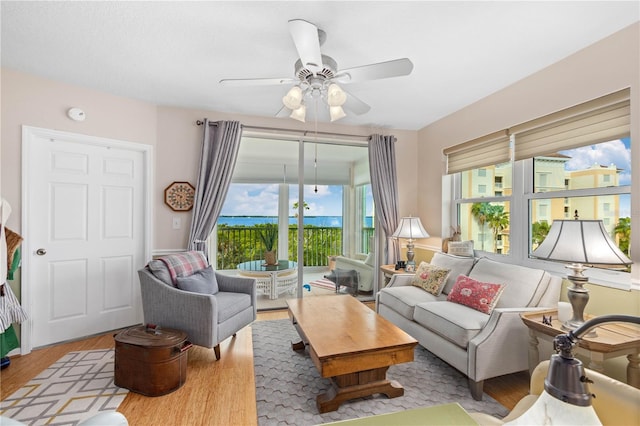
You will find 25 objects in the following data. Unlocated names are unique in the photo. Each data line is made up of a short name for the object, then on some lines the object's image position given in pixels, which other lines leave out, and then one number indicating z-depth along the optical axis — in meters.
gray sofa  2.04
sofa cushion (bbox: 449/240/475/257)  3.48
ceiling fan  1.74
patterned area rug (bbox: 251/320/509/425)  1.89
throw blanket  2.72
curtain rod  3.77
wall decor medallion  3.53
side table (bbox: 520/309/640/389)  1.64
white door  2.79
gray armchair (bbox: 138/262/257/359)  2.36
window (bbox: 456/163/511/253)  3.15
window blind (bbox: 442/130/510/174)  3.06
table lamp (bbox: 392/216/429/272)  3.72
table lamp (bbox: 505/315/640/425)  0.42
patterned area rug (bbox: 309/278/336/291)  4.23
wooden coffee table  1.83
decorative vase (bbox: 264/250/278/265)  3.99
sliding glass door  3.93
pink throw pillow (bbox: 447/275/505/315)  2.42
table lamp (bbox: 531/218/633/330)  1.69
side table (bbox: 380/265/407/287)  3.65
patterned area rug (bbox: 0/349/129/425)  1.87
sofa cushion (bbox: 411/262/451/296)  3.00
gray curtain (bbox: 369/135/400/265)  4.21
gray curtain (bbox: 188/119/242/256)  3.55
